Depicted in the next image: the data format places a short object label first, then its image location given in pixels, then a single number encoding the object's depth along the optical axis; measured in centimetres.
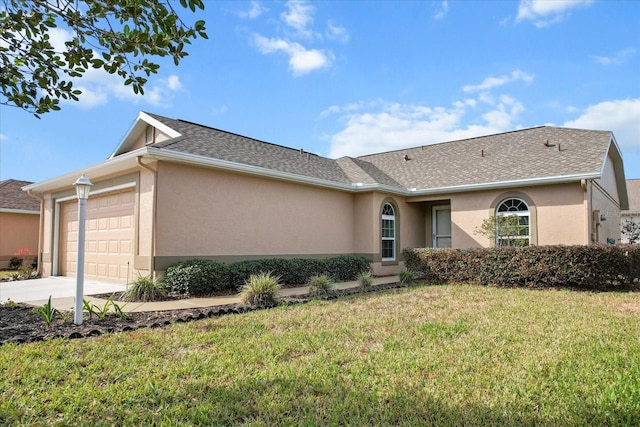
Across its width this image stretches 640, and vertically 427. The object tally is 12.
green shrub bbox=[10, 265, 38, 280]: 1480
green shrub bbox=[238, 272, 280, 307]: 867
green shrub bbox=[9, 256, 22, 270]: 1994
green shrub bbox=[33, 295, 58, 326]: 643
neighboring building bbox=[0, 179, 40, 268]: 2017
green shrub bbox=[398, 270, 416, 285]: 1328
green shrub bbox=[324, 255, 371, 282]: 1384
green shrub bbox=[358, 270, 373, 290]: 1191
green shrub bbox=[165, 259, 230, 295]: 1010
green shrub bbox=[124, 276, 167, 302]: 943
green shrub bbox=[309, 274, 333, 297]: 1031
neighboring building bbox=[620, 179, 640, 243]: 3465
